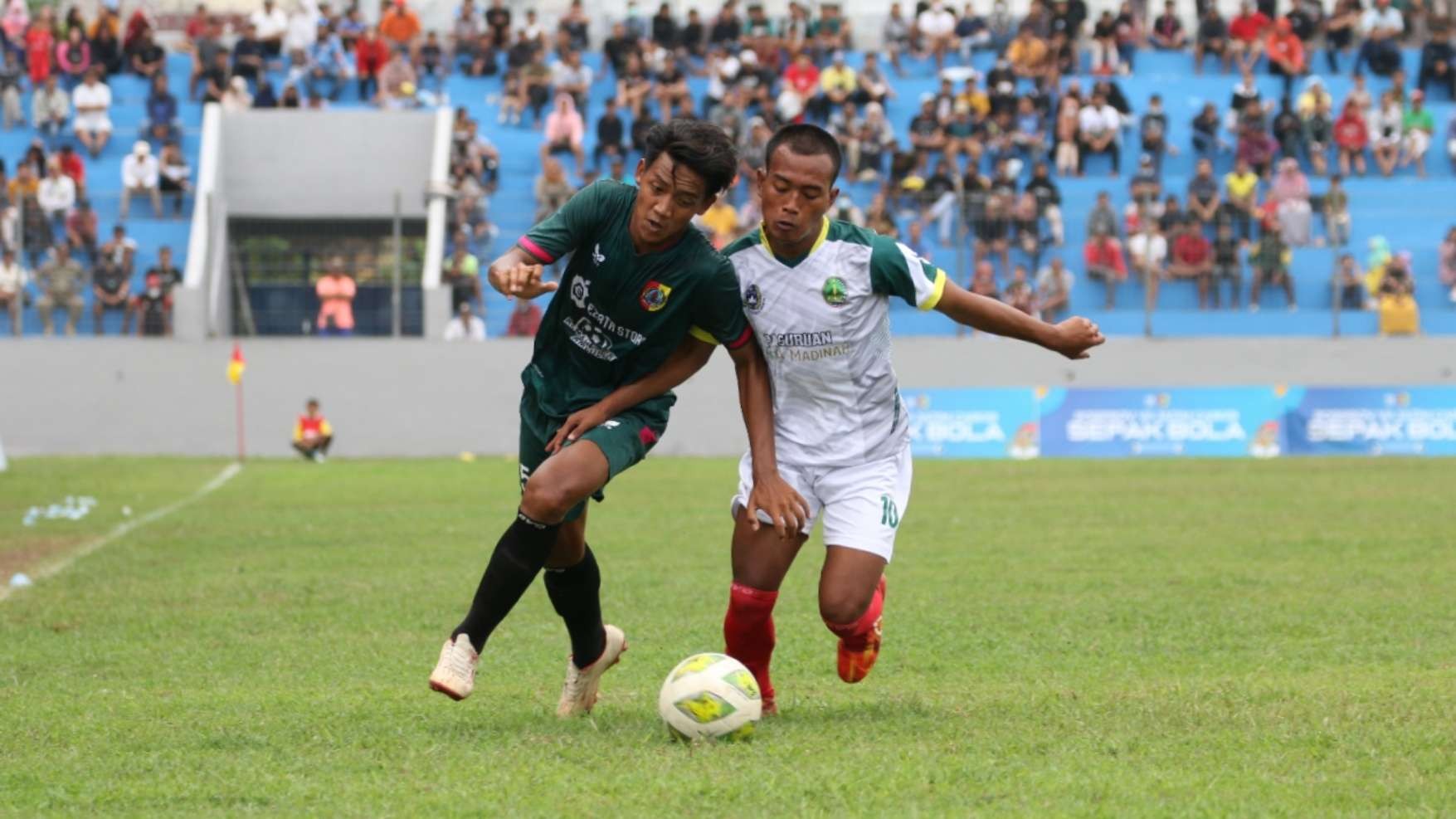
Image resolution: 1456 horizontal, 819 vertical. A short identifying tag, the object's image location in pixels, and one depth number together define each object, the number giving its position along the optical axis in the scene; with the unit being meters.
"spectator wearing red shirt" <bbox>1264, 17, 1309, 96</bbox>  35.44
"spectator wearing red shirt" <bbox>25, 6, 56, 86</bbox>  34.44
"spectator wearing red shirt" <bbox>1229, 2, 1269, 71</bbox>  36.15
